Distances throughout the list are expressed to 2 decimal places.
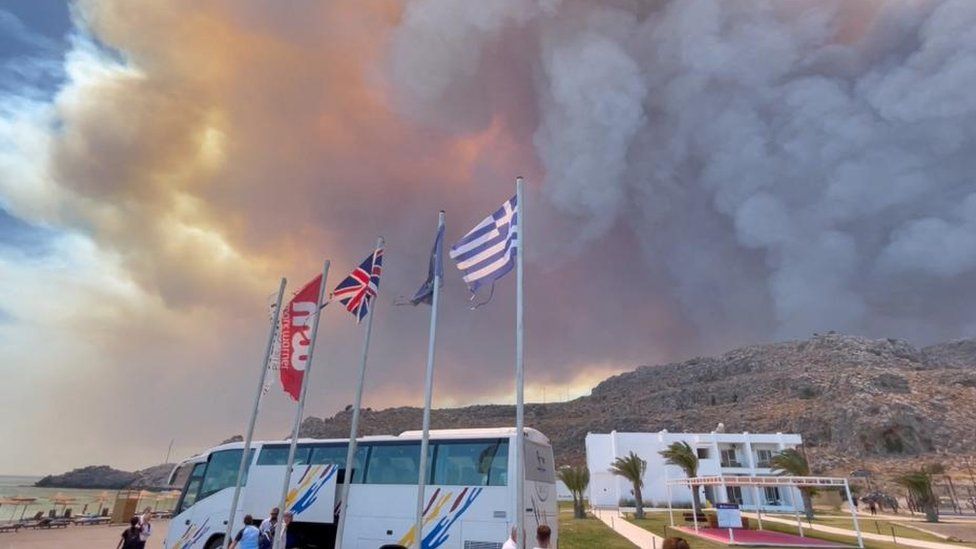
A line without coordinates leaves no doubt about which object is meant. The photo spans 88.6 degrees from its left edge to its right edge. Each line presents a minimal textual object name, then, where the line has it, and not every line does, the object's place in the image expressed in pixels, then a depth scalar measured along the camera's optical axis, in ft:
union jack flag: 47.80
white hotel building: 195.52
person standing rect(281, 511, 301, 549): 50.75
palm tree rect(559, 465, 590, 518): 134.41
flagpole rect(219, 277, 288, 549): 46.65
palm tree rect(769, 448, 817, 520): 146.10
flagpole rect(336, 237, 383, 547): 41.35
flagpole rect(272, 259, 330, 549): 41.88
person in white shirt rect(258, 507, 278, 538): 45.68
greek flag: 37.47
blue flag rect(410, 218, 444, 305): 42.83
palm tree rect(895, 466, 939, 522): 136.15
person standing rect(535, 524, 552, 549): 22.19
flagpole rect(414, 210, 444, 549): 34.83
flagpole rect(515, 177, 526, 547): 29.91
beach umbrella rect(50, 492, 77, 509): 118.78
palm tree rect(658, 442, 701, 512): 146.82
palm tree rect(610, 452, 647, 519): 140.56
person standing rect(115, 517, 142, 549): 47.98
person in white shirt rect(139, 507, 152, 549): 49.20
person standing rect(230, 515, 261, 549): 40.45
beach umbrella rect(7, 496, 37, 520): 113.15
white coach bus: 41.68
